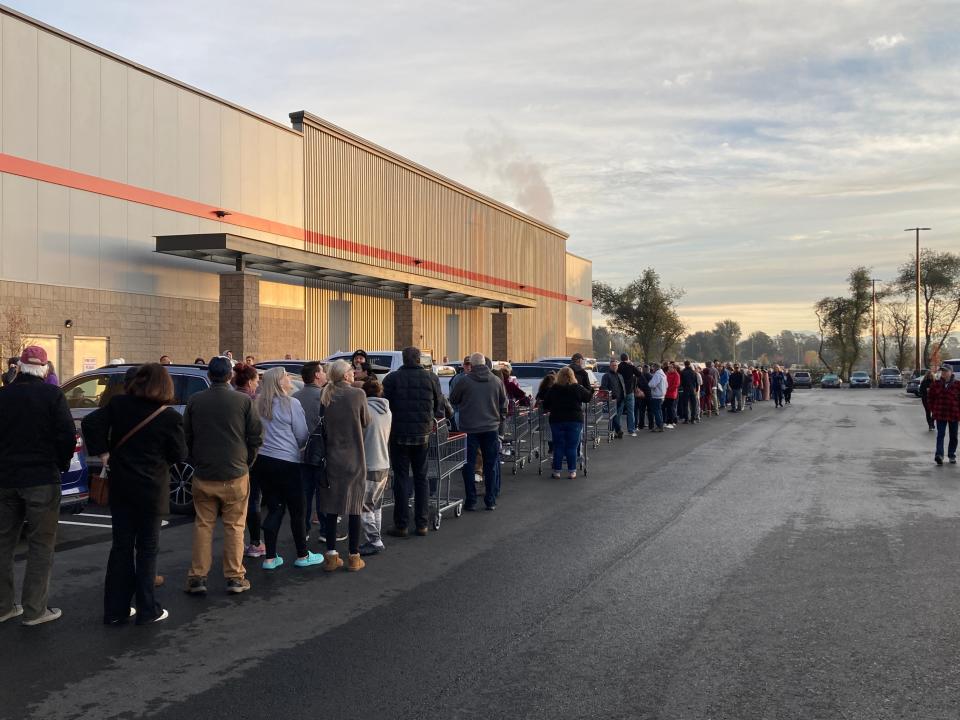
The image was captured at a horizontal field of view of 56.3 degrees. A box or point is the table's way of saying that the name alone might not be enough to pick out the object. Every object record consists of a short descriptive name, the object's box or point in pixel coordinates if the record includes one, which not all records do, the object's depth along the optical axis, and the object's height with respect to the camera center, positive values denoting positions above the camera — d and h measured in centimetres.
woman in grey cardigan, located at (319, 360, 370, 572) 816 -92
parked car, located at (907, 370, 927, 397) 5306 -150
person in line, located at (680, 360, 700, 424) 2812 -87
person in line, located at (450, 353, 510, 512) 1146 -70
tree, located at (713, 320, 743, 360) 13788 +377
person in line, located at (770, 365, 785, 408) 3886 -103
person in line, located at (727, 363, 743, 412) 3538 -101
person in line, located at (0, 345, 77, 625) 625 -74
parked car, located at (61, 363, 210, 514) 1125 -39
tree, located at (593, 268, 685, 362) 7819 +431
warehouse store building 2172 +434
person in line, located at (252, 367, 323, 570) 788 -85
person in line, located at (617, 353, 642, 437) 2320 -69
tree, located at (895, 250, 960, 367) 8544 +689
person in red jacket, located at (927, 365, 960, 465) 1532 -78
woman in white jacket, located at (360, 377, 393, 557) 852 -96
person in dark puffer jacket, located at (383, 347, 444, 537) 948 -68
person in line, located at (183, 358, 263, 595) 714 -80
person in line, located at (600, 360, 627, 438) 2192 -70
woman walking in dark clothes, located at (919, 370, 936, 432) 2170 -89
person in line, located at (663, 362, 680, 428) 2617 -109
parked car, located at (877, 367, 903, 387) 7506 -150
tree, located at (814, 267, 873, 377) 9350 +440
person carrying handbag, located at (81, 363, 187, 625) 641 -85
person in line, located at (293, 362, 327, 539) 877 -36
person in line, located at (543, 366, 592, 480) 1393 -76
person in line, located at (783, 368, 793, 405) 4152 -115
